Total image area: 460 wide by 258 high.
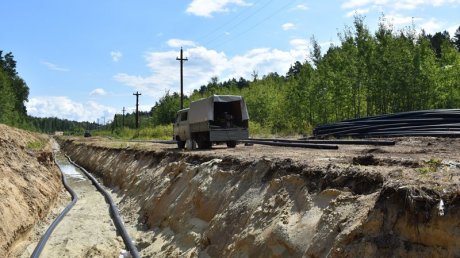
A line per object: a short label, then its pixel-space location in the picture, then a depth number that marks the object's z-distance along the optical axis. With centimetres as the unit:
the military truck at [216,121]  2045
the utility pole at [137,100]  8105
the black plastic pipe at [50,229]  1076
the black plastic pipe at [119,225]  1074
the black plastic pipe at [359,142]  1459
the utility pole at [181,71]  4921
